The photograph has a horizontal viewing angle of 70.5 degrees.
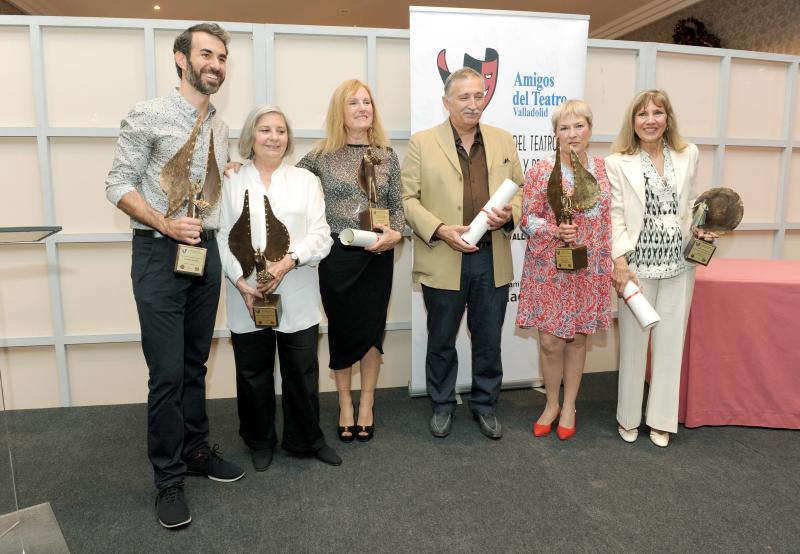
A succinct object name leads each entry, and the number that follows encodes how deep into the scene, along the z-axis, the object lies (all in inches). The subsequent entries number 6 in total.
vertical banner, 119.4
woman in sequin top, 97.3
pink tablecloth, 111.6
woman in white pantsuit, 100.5
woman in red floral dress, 98.7
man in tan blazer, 100.9
